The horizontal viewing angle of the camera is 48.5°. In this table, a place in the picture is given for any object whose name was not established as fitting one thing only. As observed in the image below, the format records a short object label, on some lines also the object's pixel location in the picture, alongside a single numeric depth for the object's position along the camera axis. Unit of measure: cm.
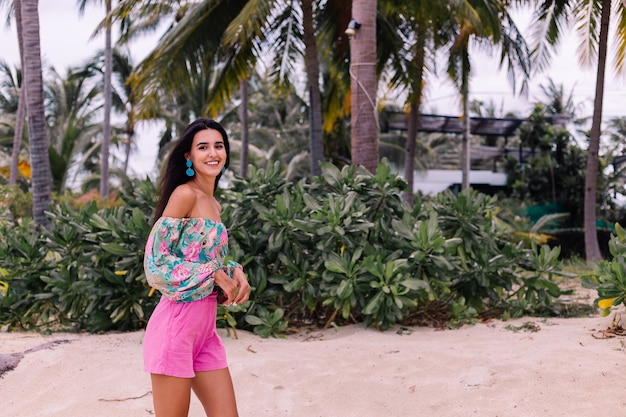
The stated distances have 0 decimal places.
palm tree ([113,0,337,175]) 1162
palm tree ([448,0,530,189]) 1542
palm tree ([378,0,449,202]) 1299
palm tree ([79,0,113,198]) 2143
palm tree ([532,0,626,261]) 1294
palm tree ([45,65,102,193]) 2806
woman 249
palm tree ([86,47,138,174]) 2967
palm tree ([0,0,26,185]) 1927
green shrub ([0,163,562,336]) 512
